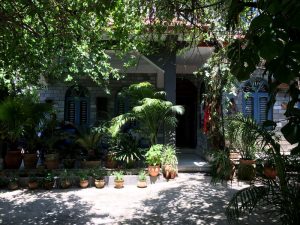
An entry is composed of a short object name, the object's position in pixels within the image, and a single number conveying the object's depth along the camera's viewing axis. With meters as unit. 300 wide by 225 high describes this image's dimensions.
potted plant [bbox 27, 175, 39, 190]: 8.12
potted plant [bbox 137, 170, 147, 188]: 8.35
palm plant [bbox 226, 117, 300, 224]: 4.17
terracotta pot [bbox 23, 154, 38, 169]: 9.17
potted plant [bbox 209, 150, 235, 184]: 6.62
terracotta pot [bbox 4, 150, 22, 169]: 9.20
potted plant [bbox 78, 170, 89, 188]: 8.27
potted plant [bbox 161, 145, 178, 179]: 8.84
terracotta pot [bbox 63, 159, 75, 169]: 9.48
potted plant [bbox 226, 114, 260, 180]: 8.02
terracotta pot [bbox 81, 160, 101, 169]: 9.63
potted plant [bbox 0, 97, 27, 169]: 8.72
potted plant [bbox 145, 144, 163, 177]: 8.78
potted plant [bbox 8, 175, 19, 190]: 8.12
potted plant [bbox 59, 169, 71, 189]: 8.19
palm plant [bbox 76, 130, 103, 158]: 9.80
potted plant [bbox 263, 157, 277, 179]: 4.91
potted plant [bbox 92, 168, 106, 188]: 8.25
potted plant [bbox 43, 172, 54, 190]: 8.12
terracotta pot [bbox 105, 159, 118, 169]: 9.45
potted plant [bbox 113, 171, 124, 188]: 8.29
